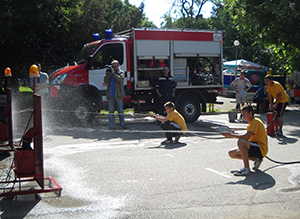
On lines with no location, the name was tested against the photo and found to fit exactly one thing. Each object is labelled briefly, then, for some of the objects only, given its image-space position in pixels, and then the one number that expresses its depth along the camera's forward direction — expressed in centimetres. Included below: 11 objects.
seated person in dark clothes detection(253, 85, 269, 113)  1742
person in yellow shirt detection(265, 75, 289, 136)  1066
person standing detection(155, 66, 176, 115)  1257
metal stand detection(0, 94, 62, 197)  529
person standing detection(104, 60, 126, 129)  1172
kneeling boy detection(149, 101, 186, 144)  933
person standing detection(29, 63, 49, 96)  1195
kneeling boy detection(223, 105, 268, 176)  652
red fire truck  1254
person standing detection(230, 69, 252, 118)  1502
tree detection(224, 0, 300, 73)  1698
